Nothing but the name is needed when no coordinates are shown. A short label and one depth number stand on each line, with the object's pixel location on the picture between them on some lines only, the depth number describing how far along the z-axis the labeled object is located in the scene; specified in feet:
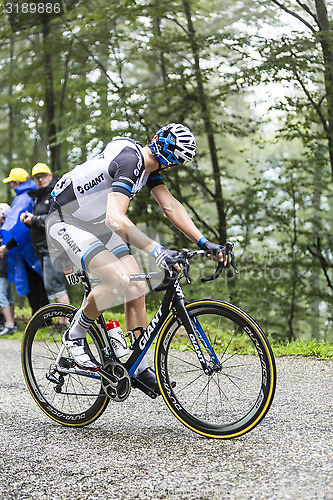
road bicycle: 9.95
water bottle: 11.32
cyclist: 10.61
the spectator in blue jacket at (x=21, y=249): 24.48
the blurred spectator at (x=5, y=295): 26.07
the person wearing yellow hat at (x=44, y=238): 23.02
